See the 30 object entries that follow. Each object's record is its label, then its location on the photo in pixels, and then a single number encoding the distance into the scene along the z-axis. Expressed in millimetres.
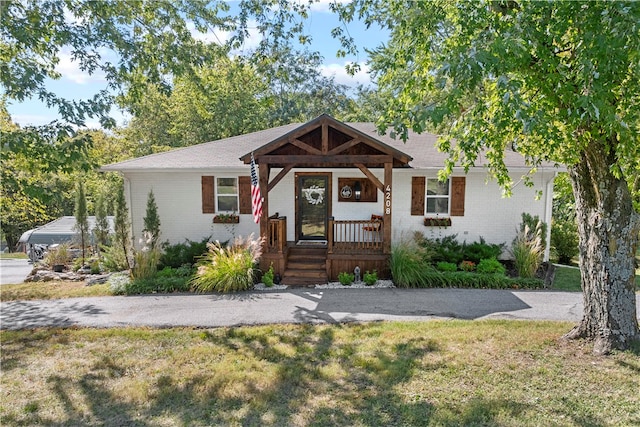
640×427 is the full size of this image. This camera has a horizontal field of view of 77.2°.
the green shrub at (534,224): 11211
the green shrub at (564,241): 13336
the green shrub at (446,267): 10266
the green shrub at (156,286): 9312
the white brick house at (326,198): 11484
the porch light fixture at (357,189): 11836
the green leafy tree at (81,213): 12266
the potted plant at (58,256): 12508
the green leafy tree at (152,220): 10977
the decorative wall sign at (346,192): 11898
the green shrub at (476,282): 9484
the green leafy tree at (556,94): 3930
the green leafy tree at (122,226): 11148
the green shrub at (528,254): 10055
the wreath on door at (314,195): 12109
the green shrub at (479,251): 10953
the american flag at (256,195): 9438
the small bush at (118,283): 9258
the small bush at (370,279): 9562
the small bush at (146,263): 9891
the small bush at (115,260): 11453
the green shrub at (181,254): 11047
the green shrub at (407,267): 9391
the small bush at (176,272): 10094
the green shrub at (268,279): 9562
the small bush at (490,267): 10133
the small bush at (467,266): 10388
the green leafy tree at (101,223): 12773
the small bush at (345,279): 9680
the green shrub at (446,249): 10953
